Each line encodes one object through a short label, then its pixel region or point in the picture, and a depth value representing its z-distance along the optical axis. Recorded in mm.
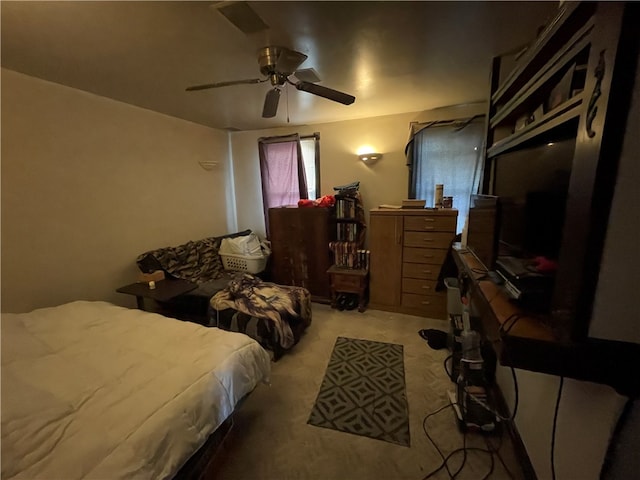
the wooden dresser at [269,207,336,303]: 3314
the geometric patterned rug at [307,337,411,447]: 1649
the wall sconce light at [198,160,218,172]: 3570
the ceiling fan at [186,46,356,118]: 1701
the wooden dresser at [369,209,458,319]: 2818
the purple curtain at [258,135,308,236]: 3795
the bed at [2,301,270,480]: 885
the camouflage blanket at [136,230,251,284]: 2867
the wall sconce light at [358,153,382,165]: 3454
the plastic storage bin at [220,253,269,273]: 3449
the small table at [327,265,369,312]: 3152
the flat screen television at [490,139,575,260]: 920
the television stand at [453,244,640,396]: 703
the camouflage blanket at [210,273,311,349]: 2295
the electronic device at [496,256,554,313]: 887
